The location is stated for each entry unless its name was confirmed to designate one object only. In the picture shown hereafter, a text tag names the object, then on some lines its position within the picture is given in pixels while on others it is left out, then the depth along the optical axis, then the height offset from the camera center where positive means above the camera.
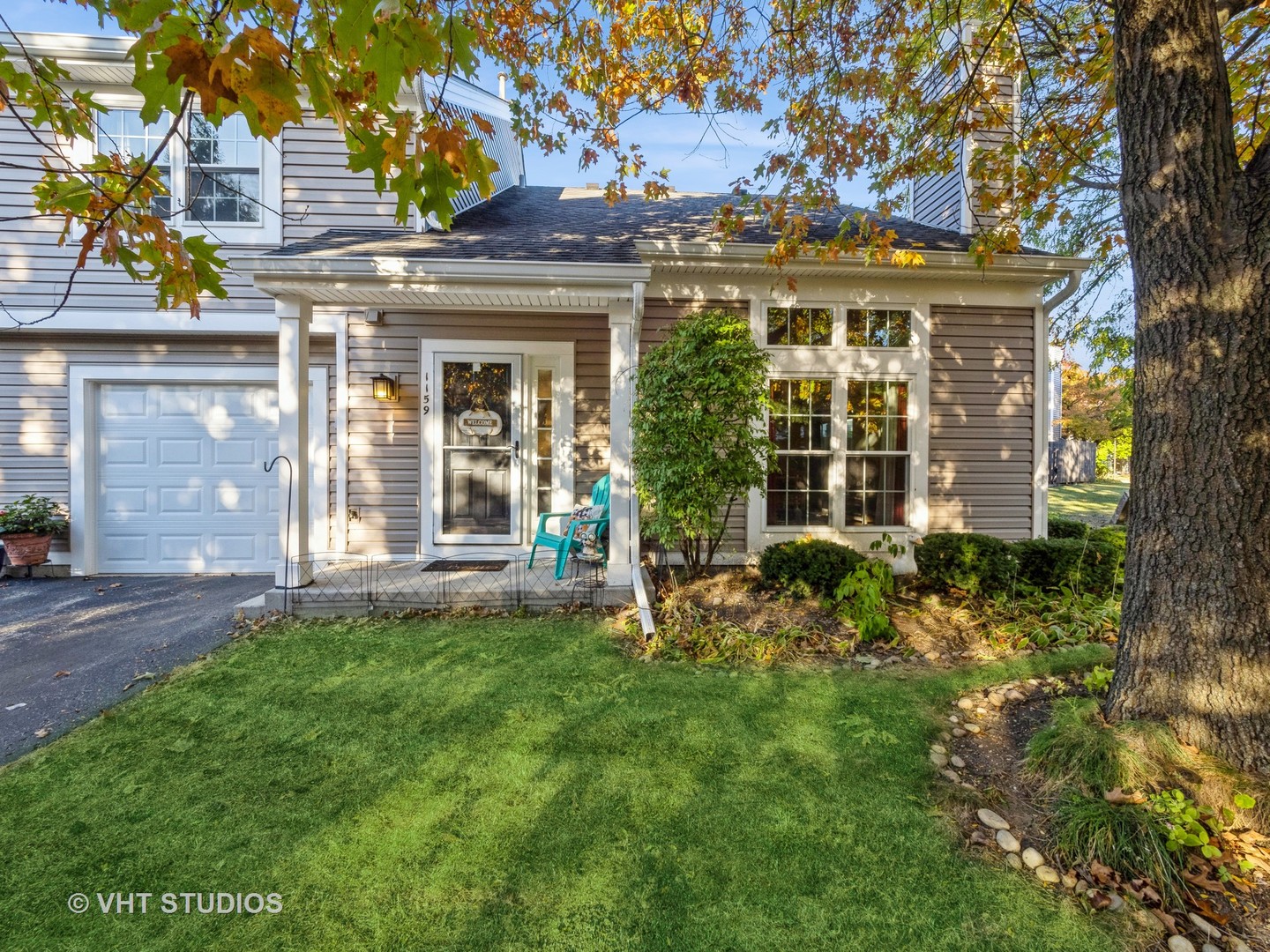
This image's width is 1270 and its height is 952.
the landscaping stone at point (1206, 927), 1.59 -1.35
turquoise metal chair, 4.61 -0.56
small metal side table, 4.43 -0.91
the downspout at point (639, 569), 3.83 -0.83
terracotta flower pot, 5.19 -0.75
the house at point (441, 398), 5.29 +0.74
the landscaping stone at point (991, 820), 2.02 -1.31
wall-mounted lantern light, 5.21 +0.80
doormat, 4.90 -0.88
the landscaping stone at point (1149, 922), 1.61 -1.35
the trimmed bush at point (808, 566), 4.48 -0.80
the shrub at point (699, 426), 4.13 +0.35
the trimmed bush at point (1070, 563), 4.66 -0.80
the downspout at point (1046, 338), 5.19 +1.36
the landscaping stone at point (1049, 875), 1.79 -1.35
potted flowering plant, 5.20 -0.57
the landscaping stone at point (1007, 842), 1.92 -1.33
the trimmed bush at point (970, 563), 4.71 -0.81
